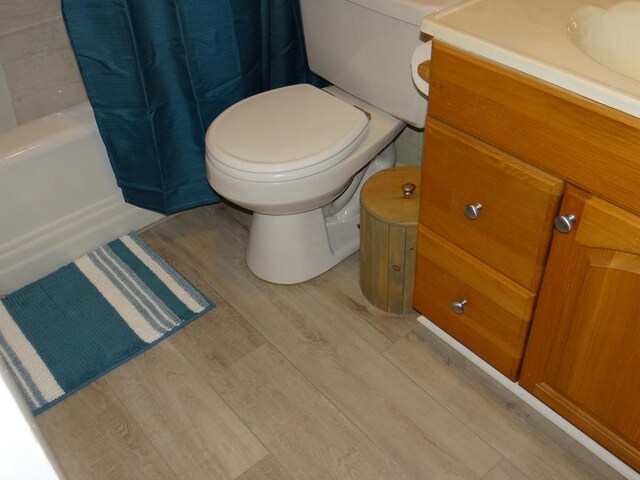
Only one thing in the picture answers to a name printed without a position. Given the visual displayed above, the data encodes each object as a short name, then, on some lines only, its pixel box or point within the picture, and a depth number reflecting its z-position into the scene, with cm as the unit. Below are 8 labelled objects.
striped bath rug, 162
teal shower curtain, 160
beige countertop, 95
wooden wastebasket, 153
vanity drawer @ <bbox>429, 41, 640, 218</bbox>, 96
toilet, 151
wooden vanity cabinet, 101
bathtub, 175
